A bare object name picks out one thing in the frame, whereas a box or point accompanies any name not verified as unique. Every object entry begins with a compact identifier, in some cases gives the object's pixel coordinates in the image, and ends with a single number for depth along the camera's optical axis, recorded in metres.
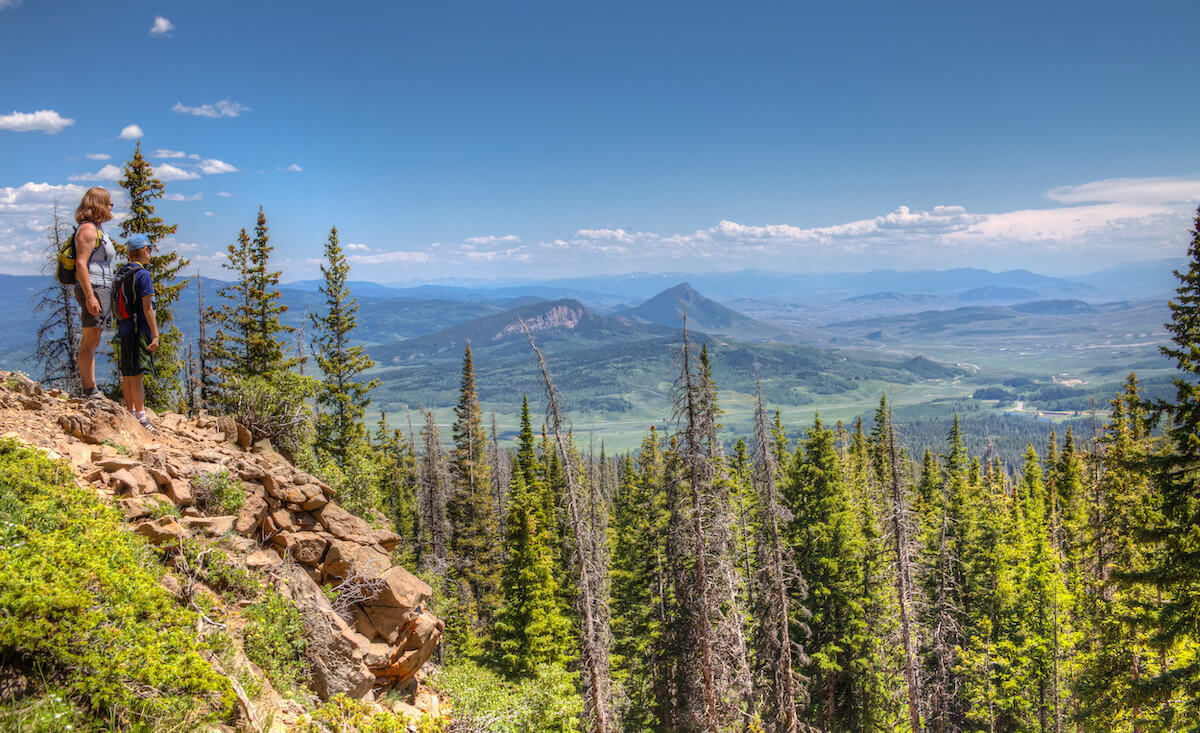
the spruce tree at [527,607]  23.95
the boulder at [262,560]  9.59
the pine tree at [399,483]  41.59
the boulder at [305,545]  10.71
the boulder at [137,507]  8.27
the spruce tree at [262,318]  24.45
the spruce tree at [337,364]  25.68
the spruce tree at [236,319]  24.27
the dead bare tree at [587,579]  16.70
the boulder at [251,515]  10.18
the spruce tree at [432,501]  40.41
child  9.94
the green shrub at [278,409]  13.77
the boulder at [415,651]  11.02
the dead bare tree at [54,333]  18.34
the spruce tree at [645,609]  29.15
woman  9.32
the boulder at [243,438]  12.82
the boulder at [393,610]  11.02
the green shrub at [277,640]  8.10
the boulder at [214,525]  9.10
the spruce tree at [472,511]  33.88
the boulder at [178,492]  9.34
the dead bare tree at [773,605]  20.19
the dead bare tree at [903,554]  20.77
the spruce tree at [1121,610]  19.61
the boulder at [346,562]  11.16
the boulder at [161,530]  8.09
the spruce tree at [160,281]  20.86
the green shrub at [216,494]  9.97
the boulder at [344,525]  11.70
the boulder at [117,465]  8.80
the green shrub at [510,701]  12.58
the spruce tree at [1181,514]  14.52
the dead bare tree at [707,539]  17.02
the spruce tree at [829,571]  25.08
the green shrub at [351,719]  7.92
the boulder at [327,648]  9.30
